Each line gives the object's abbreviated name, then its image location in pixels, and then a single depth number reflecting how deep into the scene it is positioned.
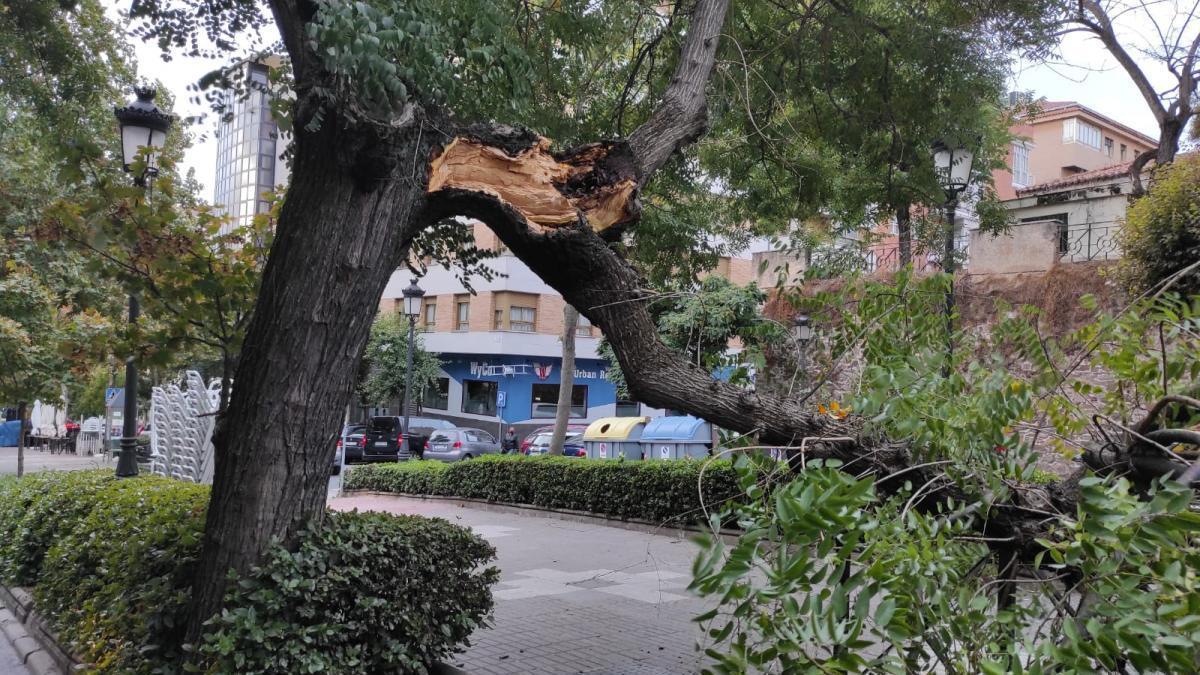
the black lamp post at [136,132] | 9.16
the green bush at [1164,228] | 10.56
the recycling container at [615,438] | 17.25
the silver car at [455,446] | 26.91
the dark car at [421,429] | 27.67
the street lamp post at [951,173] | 9.65
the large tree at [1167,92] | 14.77
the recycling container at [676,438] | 16.47
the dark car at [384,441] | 28.62
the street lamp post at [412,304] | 20.88
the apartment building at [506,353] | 38.84
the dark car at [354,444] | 28.61
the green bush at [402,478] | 17.38
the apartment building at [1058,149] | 36.66
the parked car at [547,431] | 26.91
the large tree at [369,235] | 4.45
